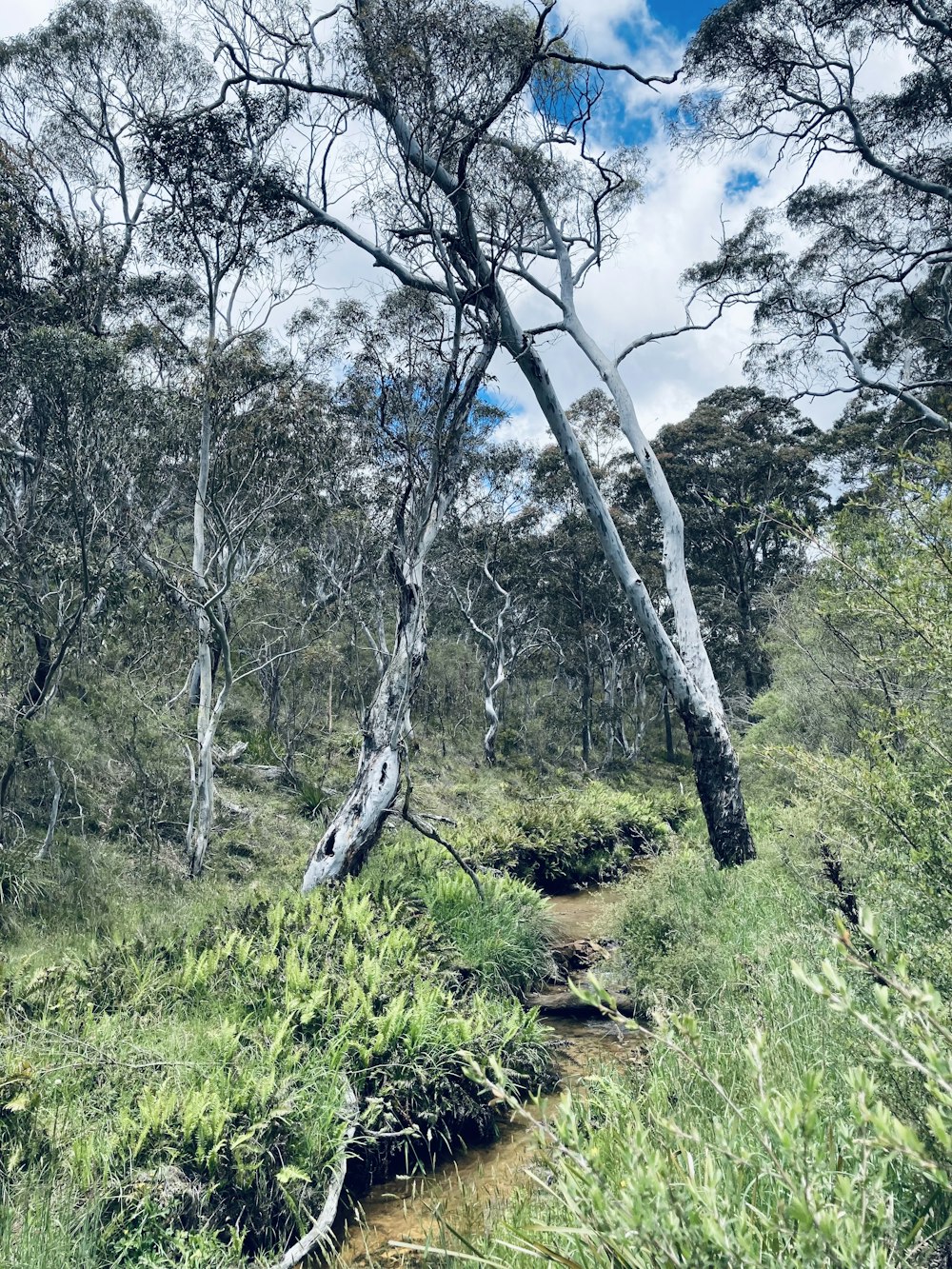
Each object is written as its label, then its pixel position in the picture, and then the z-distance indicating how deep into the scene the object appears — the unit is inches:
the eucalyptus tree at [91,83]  583.2
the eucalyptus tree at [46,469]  348.5
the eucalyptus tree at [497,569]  899.4
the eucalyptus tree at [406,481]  292.8
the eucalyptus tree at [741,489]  924.6
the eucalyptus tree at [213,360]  363.3
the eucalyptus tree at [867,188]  382.3
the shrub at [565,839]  428.5
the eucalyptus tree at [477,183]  318.0
